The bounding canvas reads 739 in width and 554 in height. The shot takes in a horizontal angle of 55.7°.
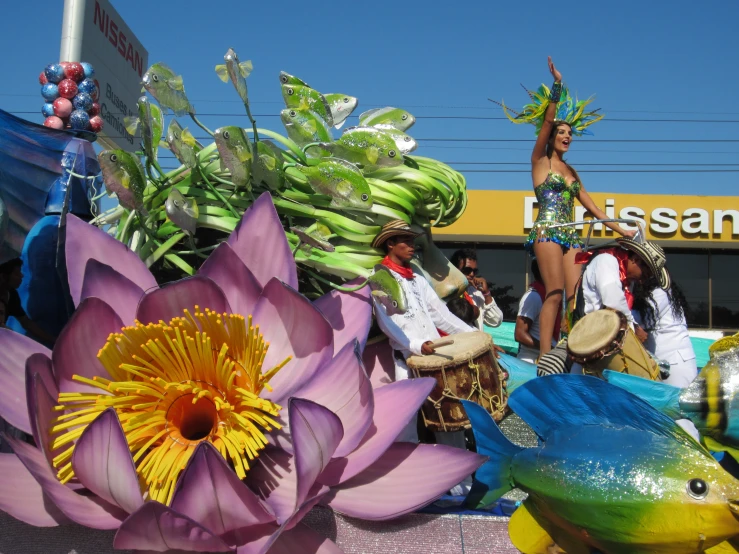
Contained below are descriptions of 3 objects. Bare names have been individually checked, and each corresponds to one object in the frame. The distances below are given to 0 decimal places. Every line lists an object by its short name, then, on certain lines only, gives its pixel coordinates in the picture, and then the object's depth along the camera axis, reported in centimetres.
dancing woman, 360
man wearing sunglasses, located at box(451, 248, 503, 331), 514
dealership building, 1357
